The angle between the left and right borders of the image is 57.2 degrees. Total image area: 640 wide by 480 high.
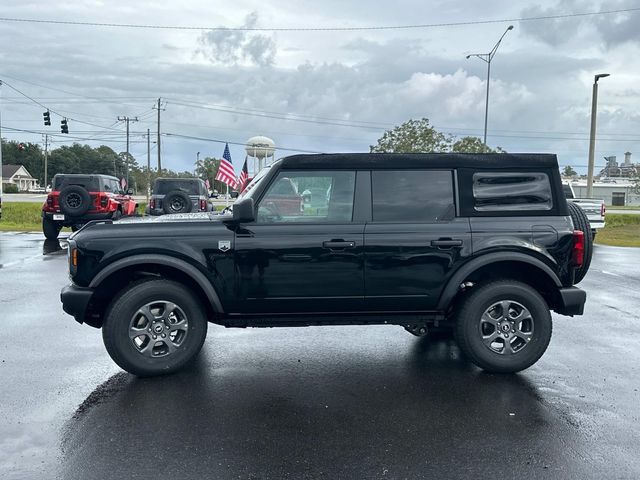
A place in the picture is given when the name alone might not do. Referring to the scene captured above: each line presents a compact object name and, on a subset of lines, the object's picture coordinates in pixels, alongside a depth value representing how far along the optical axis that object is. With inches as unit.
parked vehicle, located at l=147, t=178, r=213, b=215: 722.8
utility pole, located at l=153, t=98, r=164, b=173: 2176.2
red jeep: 632.4
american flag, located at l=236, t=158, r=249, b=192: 1099.3
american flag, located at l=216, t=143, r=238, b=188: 1046.4
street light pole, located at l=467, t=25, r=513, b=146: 1233.0
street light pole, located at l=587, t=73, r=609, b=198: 937.0
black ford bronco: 194.9
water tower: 1740.9
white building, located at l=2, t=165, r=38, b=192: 3924.7
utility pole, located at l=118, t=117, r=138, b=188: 2792.8
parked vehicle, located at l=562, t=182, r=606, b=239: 714.8
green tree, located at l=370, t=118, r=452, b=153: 1567.4
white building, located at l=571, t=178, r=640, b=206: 2883.9
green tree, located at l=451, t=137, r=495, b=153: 1664.6
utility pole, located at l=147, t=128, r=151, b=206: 2379.2
